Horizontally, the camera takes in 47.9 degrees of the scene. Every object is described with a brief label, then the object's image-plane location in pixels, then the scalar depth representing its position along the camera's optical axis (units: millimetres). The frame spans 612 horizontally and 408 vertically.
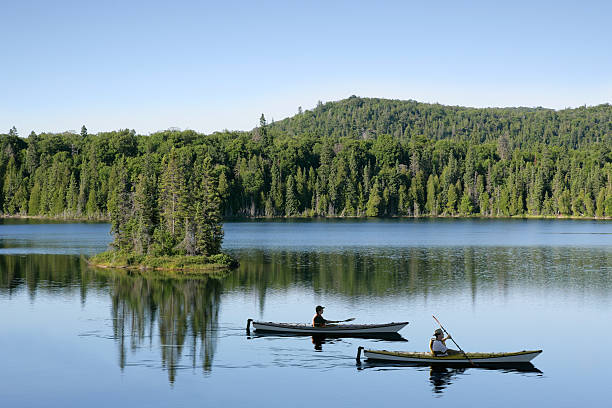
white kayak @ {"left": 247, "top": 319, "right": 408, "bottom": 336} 44594
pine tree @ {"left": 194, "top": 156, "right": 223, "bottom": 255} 76500
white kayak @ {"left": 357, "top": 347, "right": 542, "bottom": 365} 37344
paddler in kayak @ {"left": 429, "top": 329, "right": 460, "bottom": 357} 37625
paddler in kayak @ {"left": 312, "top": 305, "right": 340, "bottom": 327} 44938
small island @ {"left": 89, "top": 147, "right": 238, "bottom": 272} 76000
